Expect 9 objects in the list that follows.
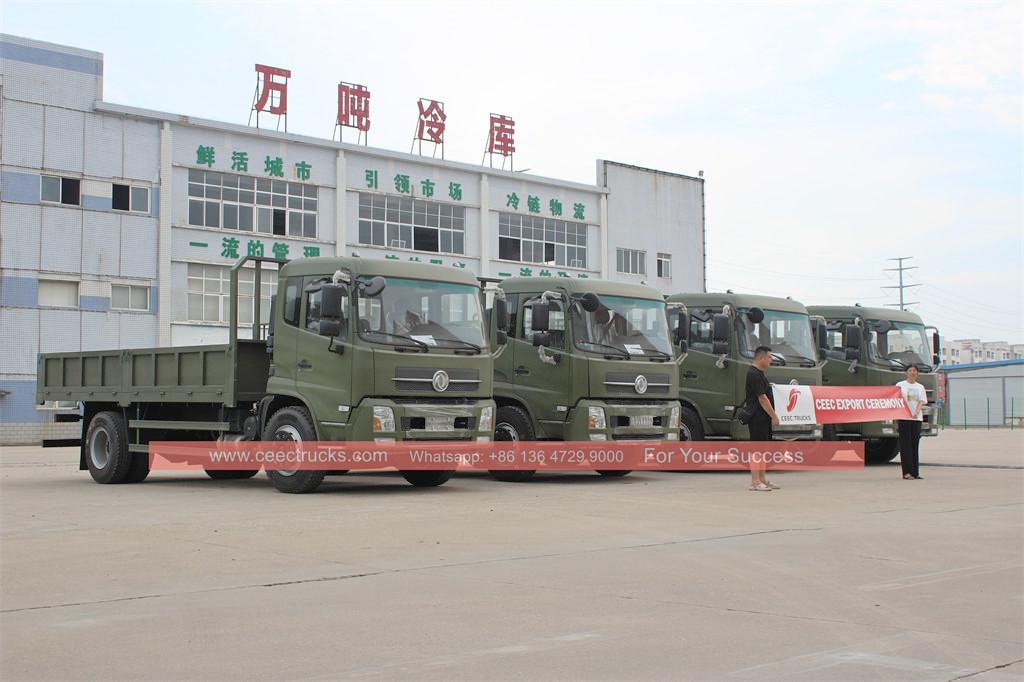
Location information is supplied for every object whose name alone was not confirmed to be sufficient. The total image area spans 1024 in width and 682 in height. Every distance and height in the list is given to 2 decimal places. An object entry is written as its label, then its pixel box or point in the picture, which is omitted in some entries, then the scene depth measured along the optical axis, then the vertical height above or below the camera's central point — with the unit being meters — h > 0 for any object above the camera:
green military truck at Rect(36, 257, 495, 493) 13.17 +0.33
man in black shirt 14.47 -0.12
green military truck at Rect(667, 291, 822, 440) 18.27 +0.67
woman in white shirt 16.22 -0.45
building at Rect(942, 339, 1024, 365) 150.06 +6.21
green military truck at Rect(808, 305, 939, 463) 21.00 +0.84
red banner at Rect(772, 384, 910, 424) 18.44 -0.10
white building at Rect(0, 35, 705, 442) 35.72 +6.36
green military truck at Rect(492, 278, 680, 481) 15.62 +0.41
